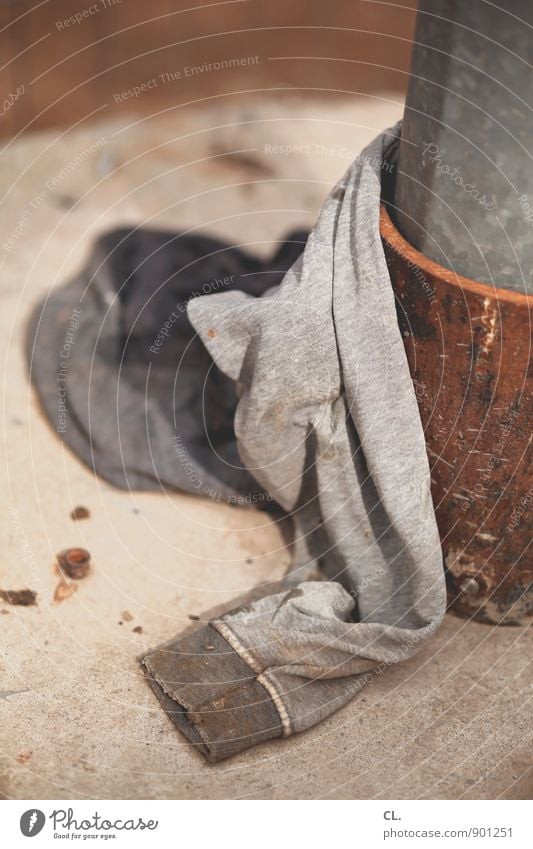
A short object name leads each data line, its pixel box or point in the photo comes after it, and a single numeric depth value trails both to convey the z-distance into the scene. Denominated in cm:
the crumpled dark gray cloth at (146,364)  142
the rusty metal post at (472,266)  92
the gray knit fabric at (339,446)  105
